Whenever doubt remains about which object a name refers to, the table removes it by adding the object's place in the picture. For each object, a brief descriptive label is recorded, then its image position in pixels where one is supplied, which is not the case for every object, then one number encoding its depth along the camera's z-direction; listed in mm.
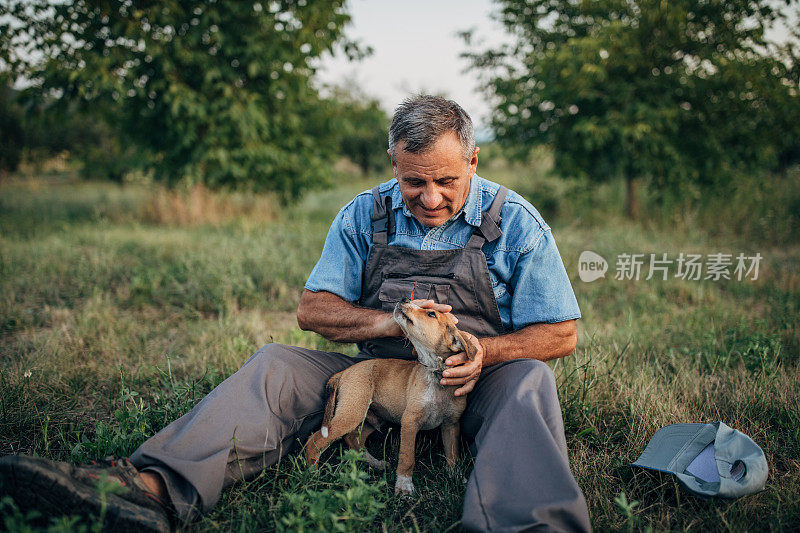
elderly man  1993
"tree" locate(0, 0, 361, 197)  8016
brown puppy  2494
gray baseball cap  2203
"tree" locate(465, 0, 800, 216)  8180
